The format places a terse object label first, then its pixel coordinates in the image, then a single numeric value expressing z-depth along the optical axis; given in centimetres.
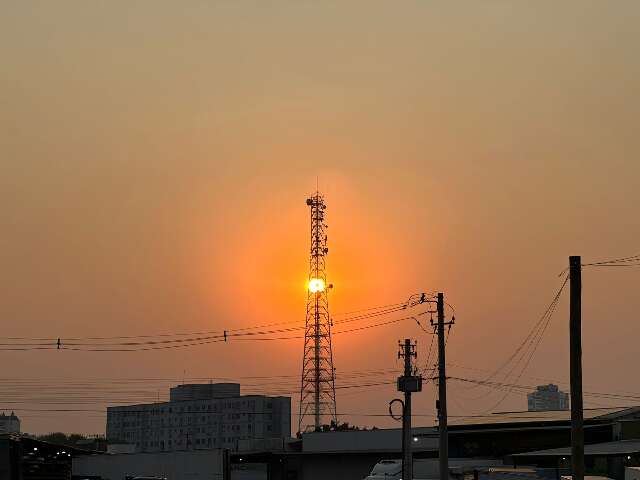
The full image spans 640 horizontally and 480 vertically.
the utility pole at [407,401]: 6169
